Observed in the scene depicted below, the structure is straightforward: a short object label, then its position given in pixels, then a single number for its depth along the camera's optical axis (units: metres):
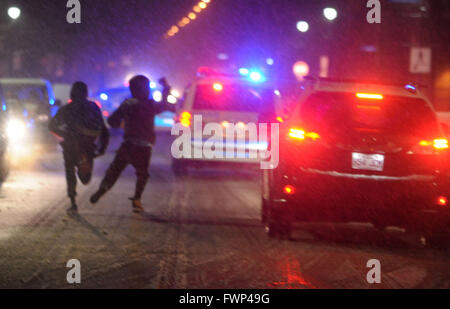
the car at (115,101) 29.16
